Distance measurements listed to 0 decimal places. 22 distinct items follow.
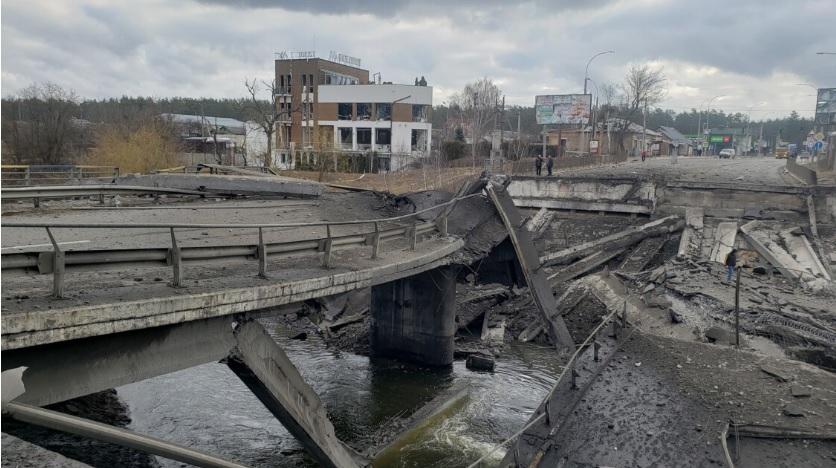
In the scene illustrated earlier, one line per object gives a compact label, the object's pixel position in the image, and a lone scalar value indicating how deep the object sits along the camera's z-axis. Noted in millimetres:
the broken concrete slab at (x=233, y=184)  17781
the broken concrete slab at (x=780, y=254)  17750
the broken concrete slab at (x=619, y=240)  24547
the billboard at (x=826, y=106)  74812
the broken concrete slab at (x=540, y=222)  29531
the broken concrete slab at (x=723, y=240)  22047
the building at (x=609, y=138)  72625
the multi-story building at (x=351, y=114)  58688
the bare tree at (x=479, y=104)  56547
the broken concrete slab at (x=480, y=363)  17891
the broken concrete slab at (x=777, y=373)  10451
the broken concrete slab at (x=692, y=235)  23103
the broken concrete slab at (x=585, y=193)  30094
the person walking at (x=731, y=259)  21338
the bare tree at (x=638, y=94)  80062
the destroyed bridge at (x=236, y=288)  5984
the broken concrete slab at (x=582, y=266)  22797
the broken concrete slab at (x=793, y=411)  9141
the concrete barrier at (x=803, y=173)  33312
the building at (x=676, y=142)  107450
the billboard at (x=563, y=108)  55031
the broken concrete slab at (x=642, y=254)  23562
